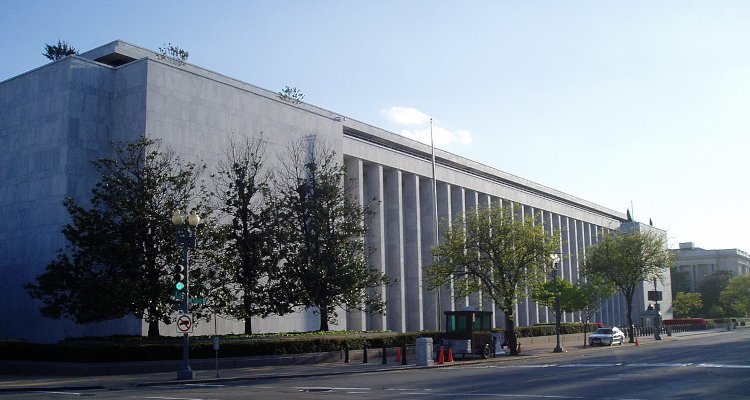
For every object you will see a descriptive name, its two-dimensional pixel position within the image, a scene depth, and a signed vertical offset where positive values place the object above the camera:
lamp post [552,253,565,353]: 46.66 -0.51
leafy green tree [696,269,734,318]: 133.62 +1.08
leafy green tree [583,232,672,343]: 68.19 +3.47
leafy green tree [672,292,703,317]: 112.89 -1.11
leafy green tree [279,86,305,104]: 58.59 +16.91
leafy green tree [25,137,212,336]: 34.56 +2.38
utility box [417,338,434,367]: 34.38 -2.46
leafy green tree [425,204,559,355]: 45.50 +2.77
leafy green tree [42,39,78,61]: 65.19 +23.16
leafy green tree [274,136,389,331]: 41.94 +3.26
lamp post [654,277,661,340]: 66.44 -2.53
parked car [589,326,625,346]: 55.25 -3.14
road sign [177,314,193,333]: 27.34 -0.74
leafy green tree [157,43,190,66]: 50.75 +18.45
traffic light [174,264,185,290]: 27.81 +1.06
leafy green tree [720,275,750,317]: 118.14 +0.13
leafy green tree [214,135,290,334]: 40.16 +2.77
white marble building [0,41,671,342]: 43.16 +11.21
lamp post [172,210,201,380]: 27.97 +0.98
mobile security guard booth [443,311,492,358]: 38.78 -1.87
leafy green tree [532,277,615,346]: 51.22 +0.25
